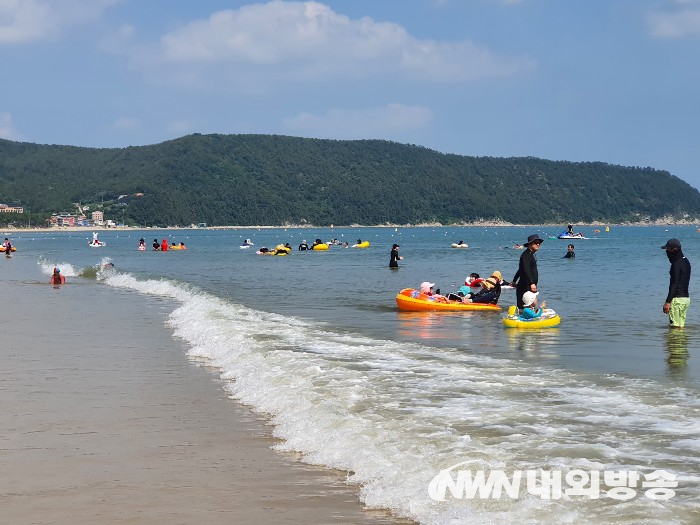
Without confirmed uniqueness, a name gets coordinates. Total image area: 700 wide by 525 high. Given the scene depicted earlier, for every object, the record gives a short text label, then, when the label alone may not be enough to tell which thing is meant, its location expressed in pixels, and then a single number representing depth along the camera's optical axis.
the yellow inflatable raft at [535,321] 18.53
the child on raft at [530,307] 18.19
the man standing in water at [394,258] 43.75
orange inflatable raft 22.89
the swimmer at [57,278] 33.97
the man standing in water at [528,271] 16.80
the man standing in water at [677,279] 16.31
